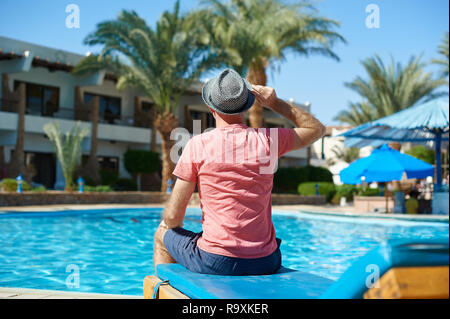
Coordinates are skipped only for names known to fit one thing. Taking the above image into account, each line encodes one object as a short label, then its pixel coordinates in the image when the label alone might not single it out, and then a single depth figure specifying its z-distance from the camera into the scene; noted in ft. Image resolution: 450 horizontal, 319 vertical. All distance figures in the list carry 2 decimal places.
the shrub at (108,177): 78.84
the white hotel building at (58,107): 74.18
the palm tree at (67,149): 61.67
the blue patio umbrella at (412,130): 48.83
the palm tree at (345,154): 115.75
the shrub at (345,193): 79.58
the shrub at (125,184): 81.30
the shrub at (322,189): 81.82
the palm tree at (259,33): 68.74
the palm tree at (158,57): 68.23
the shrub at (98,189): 64.68
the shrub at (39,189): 57.96
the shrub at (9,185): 54.65
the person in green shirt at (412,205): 53.01
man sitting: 8.63
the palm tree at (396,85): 89.35
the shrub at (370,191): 73.29
